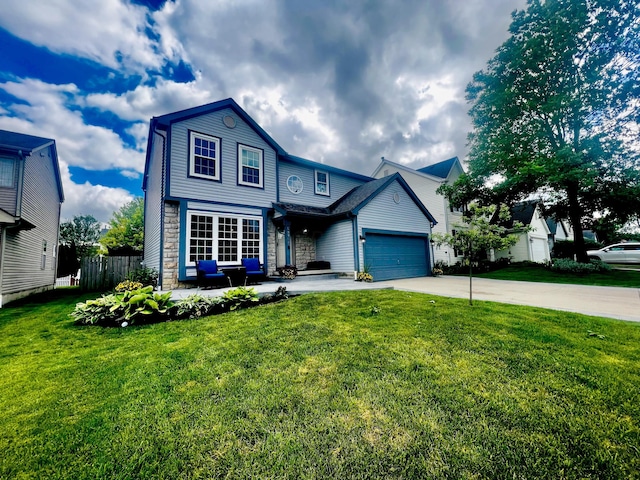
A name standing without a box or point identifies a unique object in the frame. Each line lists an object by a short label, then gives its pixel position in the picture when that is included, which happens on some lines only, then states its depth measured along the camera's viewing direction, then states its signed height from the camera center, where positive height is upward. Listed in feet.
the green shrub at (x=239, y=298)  19.41 -2.94
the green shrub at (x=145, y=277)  30.89 -1.57
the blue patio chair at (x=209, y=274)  27.22 -1.43
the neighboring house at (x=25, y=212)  28.09 +7.40
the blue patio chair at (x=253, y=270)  30.37 -1.28
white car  59.16 -1.82
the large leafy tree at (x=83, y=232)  98.08 +15.29
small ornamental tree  18.60 +1.22
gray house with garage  29.25 +7.18
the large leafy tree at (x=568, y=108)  39.09 +24.42
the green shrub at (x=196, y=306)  17.80 -3.23
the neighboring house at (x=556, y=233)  91.93 +5.95
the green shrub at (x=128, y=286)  27.78 -2.38
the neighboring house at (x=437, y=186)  57.96 +15.84
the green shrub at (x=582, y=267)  40.47 -3.28
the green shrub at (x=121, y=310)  16.48 -3.02
